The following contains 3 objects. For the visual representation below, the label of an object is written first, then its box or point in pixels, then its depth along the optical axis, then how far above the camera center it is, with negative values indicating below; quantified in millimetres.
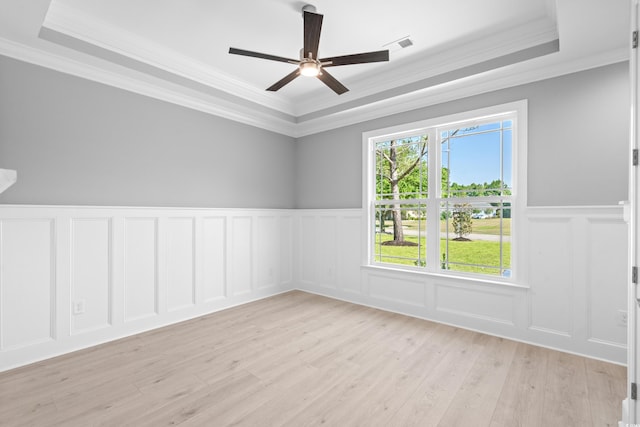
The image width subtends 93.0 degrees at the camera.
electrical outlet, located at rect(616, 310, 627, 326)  2543 -872
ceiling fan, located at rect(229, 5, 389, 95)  2341 +1250
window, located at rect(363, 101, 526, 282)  3240 +252
